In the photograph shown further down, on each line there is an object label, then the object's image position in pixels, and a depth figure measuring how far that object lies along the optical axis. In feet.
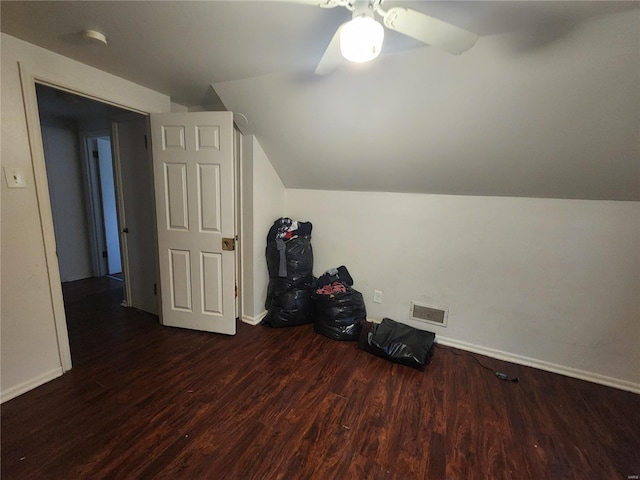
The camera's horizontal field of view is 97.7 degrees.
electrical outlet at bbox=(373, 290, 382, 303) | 9.20
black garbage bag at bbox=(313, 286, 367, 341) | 8.46
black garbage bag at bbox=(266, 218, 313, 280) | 9.21
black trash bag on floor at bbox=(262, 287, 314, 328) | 9.02
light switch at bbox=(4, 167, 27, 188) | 5.46
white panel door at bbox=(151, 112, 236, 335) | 7.68
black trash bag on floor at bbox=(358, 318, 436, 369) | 7.30
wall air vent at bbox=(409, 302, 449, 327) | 8.37
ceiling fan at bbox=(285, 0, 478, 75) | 3.36
